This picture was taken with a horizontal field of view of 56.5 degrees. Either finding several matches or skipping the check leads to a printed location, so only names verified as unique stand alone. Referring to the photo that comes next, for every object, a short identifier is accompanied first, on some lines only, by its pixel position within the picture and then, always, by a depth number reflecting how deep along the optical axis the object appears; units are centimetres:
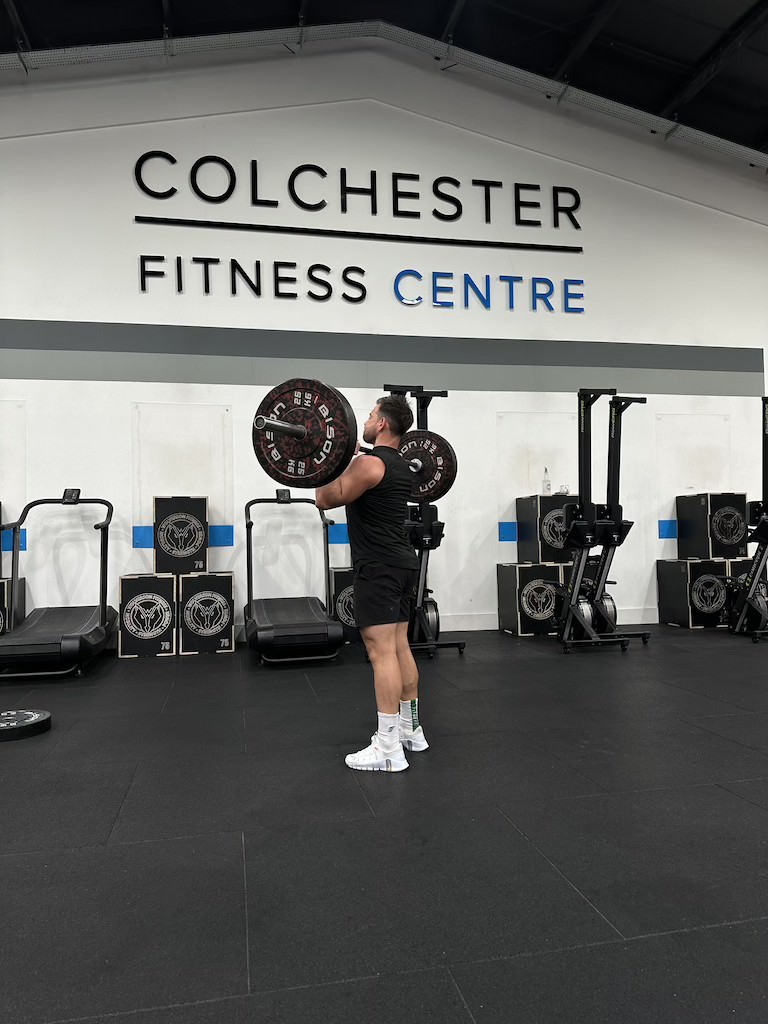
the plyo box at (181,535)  574
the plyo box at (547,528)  633
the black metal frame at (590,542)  565
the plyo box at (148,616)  557
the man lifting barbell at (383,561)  290
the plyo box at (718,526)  670
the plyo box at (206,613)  566
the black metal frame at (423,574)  541
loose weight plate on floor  337
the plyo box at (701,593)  661
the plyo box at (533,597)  628
